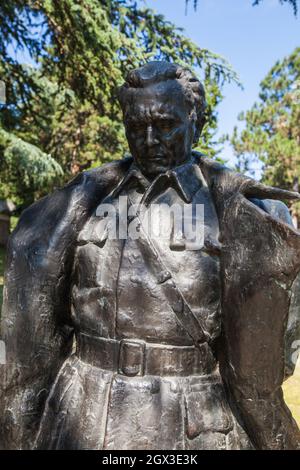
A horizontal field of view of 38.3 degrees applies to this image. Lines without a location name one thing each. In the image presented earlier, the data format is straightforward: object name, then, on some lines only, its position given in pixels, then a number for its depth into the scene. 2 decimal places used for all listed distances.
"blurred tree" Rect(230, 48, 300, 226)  20.33
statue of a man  1.53
